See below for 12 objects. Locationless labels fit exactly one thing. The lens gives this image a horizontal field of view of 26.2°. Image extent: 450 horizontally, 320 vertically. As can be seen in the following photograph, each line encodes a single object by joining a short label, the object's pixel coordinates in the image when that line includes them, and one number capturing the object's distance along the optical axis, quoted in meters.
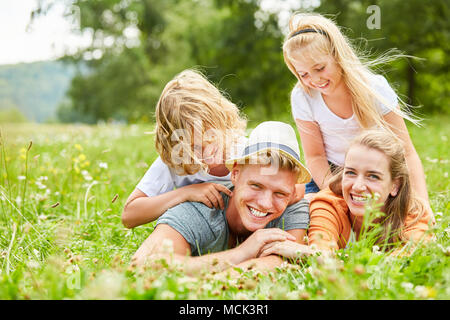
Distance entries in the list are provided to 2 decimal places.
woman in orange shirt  2.46
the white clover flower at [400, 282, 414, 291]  2.06
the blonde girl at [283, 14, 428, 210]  2.74
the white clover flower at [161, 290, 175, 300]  2.01
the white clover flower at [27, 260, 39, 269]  2.33
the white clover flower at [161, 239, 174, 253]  2.09
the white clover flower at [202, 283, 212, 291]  2.11
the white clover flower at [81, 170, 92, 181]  3.05
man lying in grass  2.38
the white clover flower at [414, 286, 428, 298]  2.02
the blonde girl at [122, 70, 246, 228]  2.55
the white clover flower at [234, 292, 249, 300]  2.07
